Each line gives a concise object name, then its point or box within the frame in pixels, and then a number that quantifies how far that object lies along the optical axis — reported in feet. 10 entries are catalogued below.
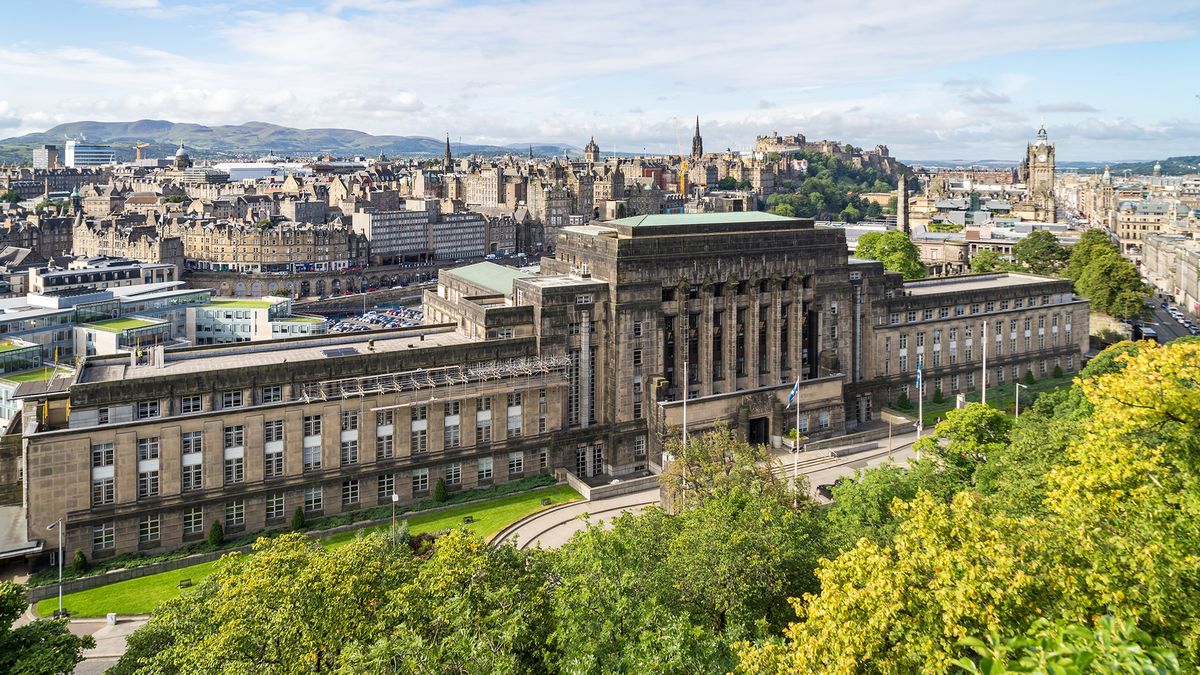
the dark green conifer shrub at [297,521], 223.51
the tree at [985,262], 522.88
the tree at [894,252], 502.38
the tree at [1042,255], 530.27
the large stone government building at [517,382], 208.85
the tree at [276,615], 105.60
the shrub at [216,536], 212.84
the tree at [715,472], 180.24
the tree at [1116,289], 435.94
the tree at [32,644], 110.52
